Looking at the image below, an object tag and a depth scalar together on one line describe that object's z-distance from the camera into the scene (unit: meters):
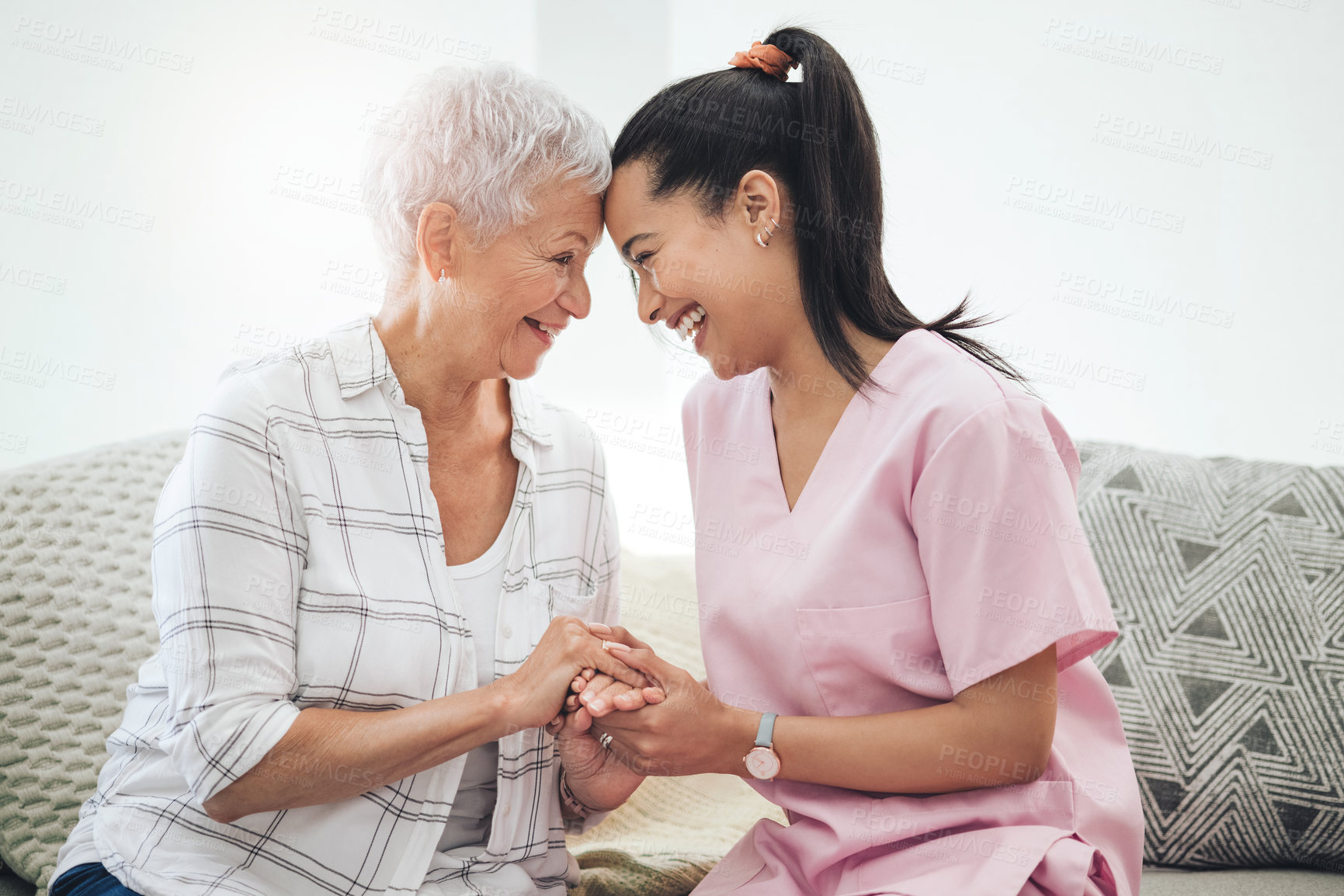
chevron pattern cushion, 1.72
